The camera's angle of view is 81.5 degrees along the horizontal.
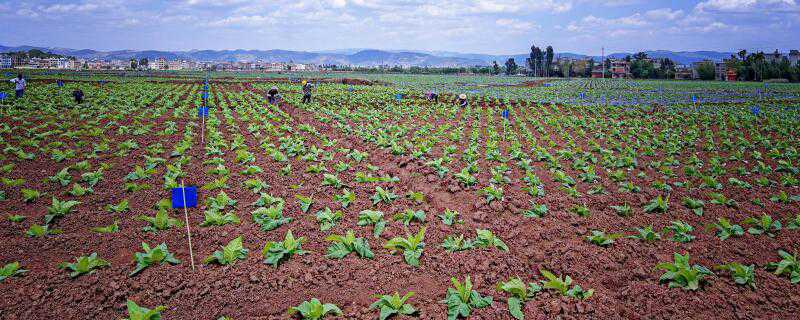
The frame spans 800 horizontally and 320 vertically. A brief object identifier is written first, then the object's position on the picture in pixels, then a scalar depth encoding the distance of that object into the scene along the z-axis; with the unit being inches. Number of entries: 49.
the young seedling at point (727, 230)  231.6
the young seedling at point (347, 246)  205.5
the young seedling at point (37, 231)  222.7
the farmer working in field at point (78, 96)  837.6
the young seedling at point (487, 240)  216.1
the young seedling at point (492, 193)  290.4
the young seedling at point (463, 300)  160.2
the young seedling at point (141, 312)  147.9
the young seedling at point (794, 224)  242.7
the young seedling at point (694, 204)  279.4
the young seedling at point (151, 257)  190.4
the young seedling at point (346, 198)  277.3
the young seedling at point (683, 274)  177.0
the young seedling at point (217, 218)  242.5
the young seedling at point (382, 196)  280.7
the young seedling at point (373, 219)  235.8
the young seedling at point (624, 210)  270.8
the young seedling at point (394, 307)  157.1
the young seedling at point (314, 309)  153.8
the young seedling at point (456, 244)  213.6
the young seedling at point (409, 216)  247.3
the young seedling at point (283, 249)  199.8
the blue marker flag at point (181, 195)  218.5
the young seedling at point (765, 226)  238.7
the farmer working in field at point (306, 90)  940.0
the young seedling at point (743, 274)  179.2
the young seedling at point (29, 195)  276.1
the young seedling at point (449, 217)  245.1
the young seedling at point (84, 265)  184.2
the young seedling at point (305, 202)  263.2
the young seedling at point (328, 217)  240.3
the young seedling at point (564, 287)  170.6
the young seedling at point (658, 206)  272.8
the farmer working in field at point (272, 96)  905.5
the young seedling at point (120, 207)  258.5
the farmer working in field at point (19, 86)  881.5
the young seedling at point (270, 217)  238.7
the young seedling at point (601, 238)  221.4
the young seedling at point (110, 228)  224.4
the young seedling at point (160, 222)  235.6
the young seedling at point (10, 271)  181.5
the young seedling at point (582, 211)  267.7
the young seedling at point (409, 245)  204.0
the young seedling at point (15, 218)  241.1
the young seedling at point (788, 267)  184.5
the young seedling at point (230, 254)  197.3
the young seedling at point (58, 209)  249.6
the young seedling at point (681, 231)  227.5
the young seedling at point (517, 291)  163.0
